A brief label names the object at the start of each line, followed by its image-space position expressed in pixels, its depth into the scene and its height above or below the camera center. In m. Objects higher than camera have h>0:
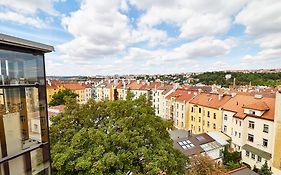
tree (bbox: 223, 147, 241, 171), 16.20 -9.54
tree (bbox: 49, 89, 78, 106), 34.37 -4.69
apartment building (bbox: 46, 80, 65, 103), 47.39 -2.72
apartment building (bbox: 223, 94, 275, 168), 15.79 -6.05
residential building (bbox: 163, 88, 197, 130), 26.48 -5.40
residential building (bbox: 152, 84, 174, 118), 33.34 -4.61
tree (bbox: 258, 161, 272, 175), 13.51 -8.88
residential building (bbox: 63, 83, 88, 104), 56.98 -3.82
